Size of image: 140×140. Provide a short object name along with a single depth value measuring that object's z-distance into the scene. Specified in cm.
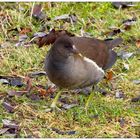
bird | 1013
